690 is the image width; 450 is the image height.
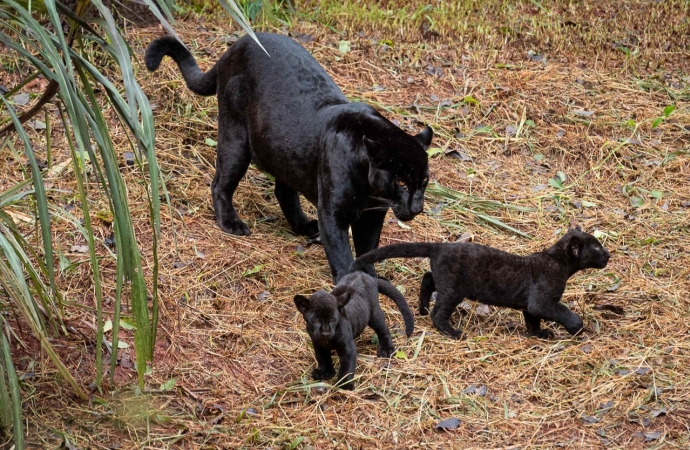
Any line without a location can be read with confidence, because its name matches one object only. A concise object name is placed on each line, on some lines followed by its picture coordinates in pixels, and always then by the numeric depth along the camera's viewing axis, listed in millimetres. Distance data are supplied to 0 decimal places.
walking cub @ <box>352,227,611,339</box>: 11180
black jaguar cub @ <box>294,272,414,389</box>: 9664
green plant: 6605
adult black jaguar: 11523
